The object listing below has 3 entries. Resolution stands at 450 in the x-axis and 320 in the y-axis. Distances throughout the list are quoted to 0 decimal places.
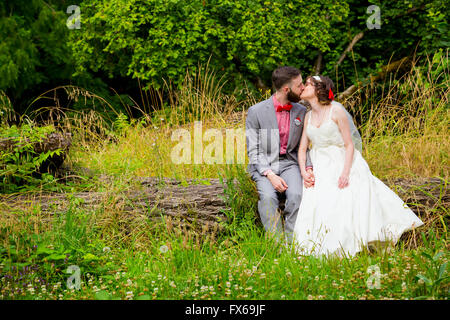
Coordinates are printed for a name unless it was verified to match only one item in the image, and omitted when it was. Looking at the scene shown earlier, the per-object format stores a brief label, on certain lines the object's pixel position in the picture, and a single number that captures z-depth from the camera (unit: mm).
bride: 7270
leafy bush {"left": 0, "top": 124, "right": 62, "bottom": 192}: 8719
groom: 8227
